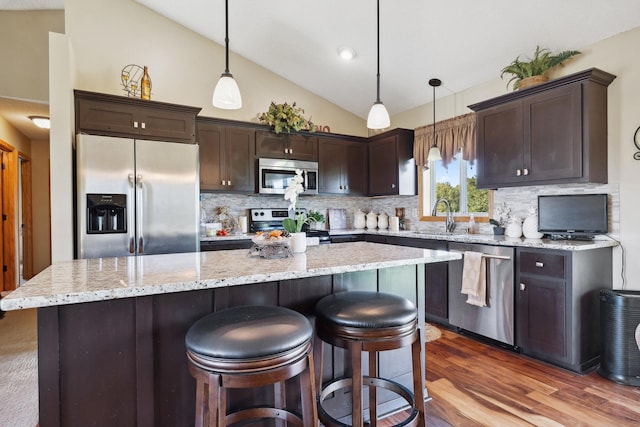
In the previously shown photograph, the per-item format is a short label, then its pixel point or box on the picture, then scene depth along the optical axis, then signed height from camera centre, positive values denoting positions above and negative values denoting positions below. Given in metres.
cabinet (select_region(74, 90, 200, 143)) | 3.01 +0.87
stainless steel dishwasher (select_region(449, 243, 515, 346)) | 2.84 -0.77
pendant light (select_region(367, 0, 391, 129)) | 2.21 +0.61
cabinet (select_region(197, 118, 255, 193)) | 3.83 +0.63
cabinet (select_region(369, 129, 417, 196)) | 4.37 +0.60
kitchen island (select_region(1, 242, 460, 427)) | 1.19 -0.42
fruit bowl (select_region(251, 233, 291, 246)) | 1.79 -0.15
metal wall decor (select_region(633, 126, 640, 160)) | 2.59 +0.50
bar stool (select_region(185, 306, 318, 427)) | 1.10 -0.46
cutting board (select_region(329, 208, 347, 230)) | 4.90 -0.11
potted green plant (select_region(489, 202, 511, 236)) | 3.39 -0.09
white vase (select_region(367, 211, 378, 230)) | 4.87 -0.14
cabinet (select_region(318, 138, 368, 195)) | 4.53 +0.61
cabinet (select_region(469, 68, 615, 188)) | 2.61 +0.63
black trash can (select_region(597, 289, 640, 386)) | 2.32 -0.88
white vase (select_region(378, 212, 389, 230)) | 4.79 -0.15
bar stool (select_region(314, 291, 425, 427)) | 1.41 -0.50
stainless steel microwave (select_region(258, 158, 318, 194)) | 4.11 +0.46
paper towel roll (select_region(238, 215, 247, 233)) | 4.23 -0.14
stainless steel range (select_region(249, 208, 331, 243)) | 4.36 -0.08
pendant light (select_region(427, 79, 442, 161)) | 3.72 +0.66
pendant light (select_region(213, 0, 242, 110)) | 1.91 +0.67
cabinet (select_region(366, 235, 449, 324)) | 3.41 -0.76
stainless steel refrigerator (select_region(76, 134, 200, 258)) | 2.86 +0.14
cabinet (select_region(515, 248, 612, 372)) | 2.48 -0.70
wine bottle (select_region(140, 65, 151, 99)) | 3.34 +1.24
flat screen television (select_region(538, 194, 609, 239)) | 2.73 -0.05
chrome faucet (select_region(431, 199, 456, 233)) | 3.85 -0.14
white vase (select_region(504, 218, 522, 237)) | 3.19 -0.18
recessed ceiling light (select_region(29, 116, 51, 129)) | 4.53 +1.24
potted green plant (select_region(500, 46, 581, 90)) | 2.88 +1.23
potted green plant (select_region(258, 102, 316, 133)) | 4.10 +1.11
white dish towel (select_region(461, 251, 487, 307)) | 2.98 -0.59
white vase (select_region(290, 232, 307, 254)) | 2.01 -0.18
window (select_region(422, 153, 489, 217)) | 3.82 +0.26
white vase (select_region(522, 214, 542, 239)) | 3.10 -0.17
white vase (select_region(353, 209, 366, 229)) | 4.97 -0.13
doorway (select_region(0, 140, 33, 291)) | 4.89 -0.05
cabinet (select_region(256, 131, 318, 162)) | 4.14 +0.82
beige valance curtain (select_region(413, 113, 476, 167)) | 3.67 +0.81
